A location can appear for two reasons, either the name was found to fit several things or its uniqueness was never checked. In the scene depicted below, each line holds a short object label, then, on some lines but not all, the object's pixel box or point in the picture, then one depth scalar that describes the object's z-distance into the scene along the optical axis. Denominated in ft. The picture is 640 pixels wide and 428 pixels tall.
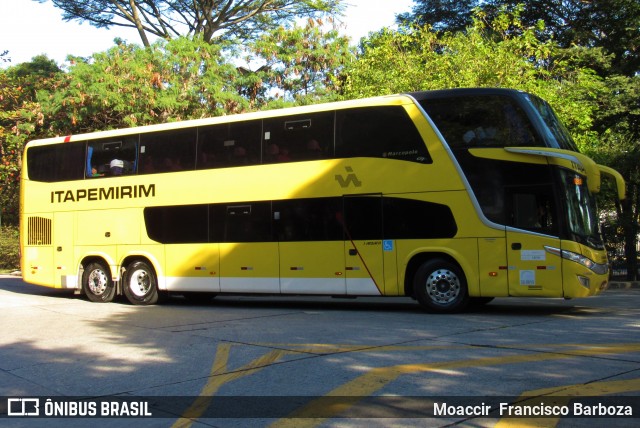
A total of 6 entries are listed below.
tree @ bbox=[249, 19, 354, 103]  88.69
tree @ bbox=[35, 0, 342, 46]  98.68
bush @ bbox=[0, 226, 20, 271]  101.76
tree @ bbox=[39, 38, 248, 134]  74.23
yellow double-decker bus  36.91
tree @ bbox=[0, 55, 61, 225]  81.15
